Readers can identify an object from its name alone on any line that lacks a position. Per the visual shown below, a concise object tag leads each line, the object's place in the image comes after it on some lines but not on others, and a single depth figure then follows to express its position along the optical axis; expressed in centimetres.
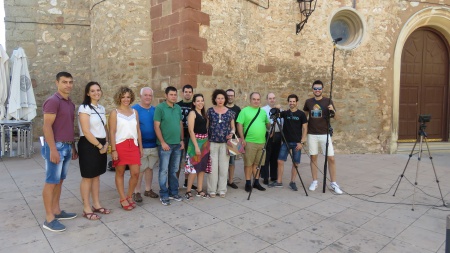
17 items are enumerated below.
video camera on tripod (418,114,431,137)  432
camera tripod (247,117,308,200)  453
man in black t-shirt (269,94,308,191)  486
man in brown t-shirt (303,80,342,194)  478
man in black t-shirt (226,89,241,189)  497
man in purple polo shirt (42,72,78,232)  309
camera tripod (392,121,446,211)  430
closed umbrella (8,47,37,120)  682
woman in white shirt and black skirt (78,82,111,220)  334
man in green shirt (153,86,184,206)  403
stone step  865
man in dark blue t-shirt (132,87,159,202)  409
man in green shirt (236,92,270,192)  467
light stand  467
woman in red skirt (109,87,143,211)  364
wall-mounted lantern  760
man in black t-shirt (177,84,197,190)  458
